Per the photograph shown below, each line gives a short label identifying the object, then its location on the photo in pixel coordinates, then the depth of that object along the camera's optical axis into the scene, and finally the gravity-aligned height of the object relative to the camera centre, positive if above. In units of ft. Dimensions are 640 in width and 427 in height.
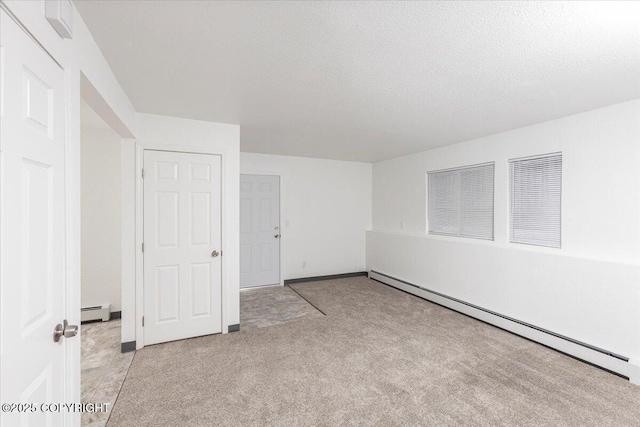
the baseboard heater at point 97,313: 12.19 -4.26
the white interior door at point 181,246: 10.07 -1.23
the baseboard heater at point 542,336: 8.50 -4.31
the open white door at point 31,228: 3.03 -0.20
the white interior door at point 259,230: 17.01 -1.10
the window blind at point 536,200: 10.50 +0.48
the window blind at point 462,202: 13.01 +0.51
